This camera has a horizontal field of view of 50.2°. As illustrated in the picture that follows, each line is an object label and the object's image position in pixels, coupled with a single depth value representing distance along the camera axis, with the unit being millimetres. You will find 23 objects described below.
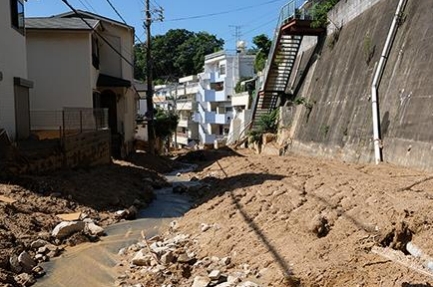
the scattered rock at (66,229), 9711
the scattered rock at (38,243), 8838
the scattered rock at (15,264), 7562
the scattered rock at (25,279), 7230
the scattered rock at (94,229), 10253
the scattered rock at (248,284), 6258
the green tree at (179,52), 84188
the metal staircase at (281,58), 25078
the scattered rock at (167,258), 7849
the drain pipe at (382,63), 14609
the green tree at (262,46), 40950
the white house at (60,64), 21062
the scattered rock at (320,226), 7219
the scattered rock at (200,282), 6514
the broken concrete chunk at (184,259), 7883
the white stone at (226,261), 7519
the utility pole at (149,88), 29953
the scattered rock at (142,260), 8070
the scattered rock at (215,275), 6707
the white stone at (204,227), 9713
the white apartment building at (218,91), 53259
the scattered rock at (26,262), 7735
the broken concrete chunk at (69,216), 10914
